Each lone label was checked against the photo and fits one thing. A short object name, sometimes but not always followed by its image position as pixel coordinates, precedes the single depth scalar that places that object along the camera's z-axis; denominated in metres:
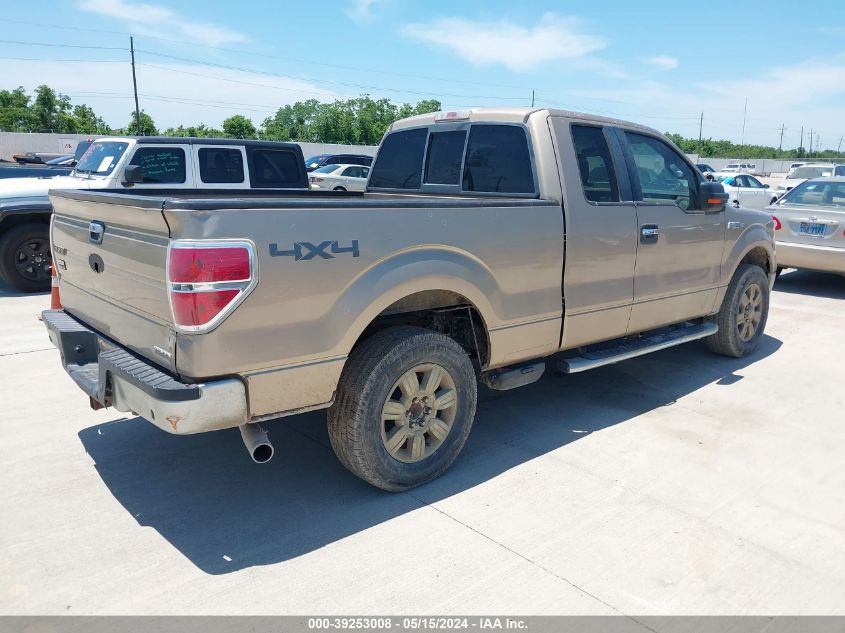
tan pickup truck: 2.86
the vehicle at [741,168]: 47.17
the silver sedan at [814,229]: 9.16
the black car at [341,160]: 24.78
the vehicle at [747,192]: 22.41
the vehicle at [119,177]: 8.40
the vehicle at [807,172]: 26.55
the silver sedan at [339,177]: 21.61
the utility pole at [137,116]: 42.28
